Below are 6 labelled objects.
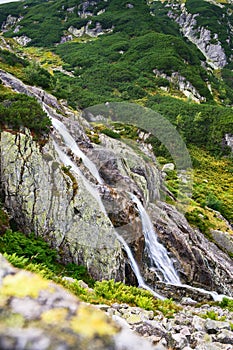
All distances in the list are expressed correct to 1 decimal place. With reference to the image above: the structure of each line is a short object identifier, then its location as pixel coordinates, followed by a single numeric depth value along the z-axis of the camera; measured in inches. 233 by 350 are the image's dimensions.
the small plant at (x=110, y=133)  1298.2
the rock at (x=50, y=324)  104.1
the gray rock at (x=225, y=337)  317.4
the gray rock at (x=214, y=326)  342.3
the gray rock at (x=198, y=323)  337.7
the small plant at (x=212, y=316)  425.4
